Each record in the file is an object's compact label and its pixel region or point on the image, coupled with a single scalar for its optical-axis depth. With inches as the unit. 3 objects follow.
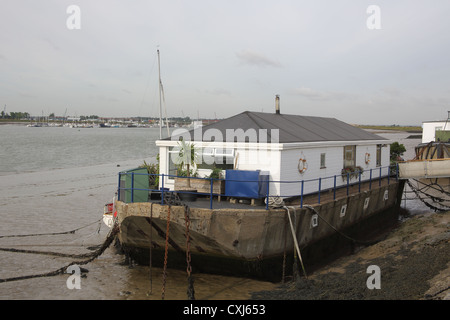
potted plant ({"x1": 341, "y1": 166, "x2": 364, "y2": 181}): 741.8
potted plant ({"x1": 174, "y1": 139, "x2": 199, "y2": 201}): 558.6
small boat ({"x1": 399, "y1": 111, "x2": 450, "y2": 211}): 883.4
